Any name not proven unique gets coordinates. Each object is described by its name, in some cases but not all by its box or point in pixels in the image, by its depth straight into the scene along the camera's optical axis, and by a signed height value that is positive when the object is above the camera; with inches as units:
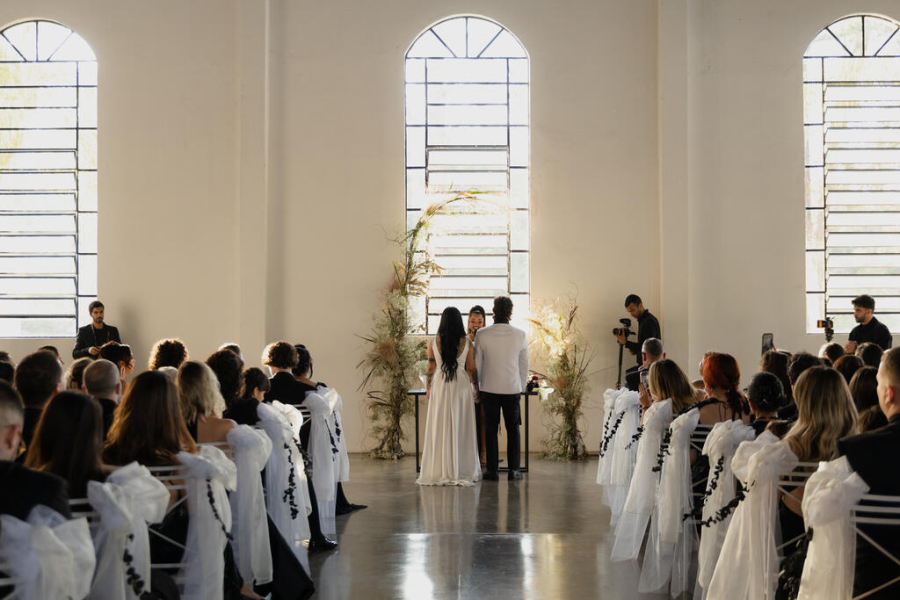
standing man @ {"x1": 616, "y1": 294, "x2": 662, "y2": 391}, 402.0 -18.4
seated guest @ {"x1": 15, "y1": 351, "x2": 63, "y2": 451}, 160.6 -16.4
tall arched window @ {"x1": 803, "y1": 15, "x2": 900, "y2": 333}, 427.8 +47.9
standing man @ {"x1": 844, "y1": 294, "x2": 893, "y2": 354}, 340.2 -17.4
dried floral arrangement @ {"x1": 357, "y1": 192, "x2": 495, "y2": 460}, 412.8 -27.8
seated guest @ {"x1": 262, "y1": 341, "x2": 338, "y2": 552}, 239.3 -26.5
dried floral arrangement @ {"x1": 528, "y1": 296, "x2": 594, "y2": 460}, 409.4 -38.7
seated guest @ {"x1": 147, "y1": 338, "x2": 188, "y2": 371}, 223.6 -16.9
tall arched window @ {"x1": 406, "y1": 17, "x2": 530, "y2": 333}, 432.8 +57.6
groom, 349.7 -32.9
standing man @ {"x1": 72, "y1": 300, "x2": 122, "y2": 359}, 406.3 -22.6
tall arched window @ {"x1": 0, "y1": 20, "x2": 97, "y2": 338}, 432.1 +44.9
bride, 339.0 -47.5
